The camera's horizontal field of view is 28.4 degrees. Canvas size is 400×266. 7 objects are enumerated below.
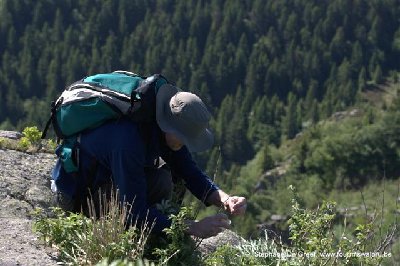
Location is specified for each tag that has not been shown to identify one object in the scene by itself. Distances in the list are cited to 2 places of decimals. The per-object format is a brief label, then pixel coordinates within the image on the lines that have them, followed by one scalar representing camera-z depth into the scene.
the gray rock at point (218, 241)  6.22
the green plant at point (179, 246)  4.64
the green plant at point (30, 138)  7.79
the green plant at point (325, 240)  4.81
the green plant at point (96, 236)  4.54
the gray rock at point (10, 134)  8.42
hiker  4.86
